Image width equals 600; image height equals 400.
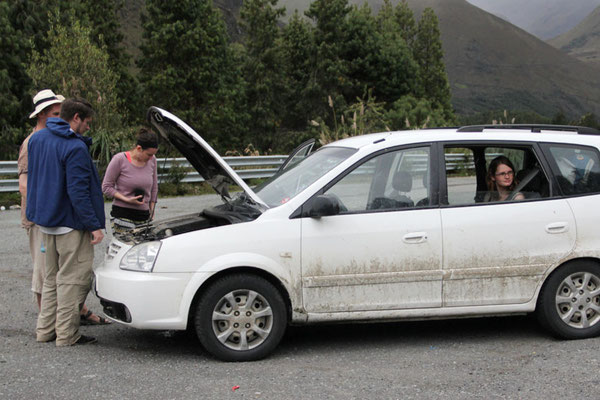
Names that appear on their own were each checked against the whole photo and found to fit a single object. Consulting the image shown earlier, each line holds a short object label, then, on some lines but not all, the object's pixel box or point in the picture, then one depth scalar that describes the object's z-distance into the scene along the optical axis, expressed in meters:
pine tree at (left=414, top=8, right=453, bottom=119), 81.50
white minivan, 5.06
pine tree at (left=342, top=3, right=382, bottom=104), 62.41
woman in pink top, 6.52
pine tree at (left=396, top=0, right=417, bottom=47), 87.06
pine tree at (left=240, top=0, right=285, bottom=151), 64.44
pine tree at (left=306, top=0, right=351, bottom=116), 61.06
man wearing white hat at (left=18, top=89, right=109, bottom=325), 5.85
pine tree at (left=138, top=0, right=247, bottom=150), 52.38
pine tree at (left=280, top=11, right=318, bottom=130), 64.75
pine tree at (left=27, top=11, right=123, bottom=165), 20.66
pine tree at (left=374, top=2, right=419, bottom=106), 61.97
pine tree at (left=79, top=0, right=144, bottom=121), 53.50
